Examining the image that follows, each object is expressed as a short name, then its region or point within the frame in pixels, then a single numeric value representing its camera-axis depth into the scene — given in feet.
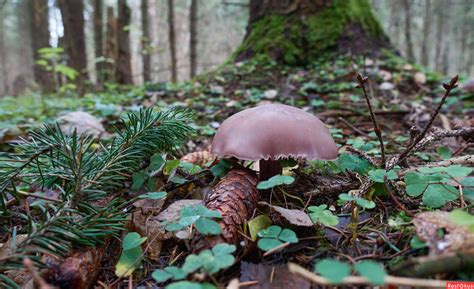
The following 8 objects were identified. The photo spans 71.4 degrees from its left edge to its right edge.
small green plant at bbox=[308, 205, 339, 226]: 0.62
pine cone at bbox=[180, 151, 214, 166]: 1.01
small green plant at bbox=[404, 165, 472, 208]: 0.65
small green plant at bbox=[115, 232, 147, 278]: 0.58
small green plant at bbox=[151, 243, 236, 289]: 0.51
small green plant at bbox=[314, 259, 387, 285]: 0.39
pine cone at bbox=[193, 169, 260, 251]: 0.59
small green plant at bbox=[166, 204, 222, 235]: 0.57
